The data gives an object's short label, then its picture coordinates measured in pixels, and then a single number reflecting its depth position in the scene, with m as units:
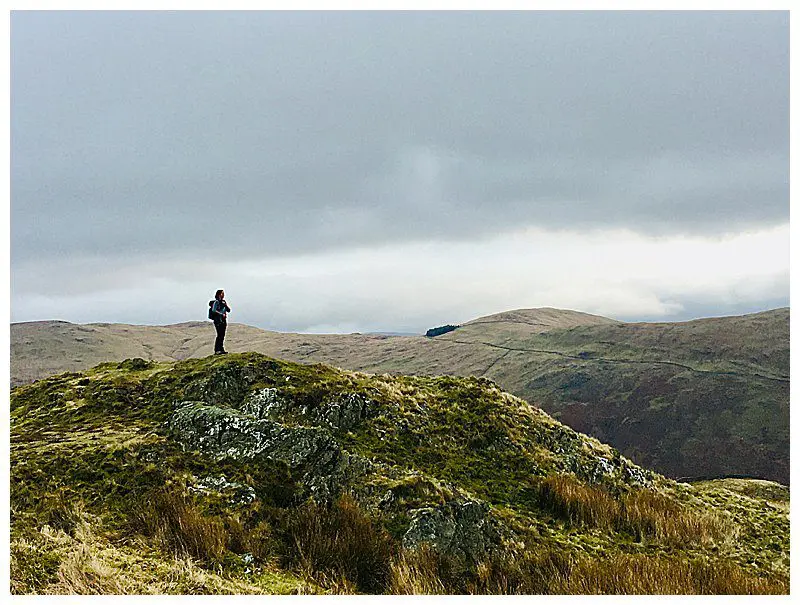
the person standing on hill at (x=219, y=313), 17.03
